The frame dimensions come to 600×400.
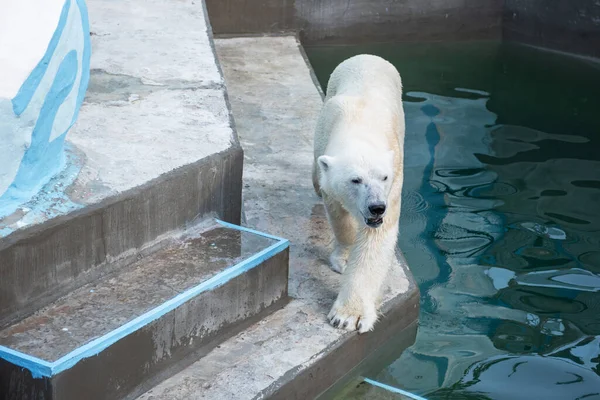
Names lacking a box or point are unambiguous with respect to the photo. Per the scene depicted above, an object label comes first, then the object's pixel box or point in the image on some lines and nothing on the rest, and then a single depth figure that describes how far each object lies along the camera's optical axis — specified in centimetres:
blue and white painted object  596
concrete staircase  570
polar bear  700
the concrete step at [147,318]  548
